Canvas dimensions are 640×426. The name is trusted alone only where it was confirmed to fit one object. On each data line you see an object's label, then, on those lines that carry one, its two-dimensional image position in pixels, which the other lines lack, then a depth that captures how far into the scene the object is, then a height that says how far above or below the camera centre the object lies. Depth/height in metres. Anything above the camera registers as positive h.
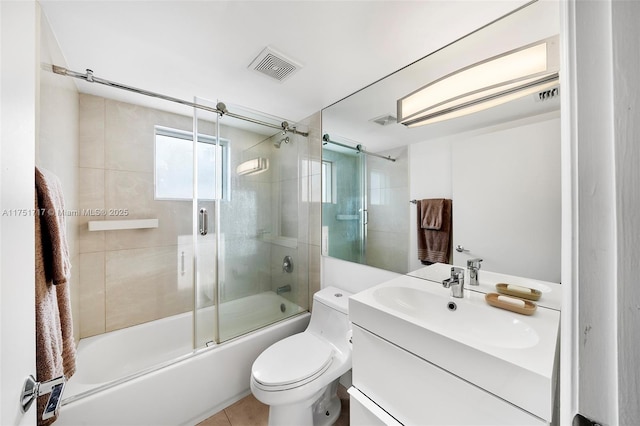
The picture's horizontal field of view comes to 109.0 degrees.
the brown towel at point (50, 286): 0.69 -0.23
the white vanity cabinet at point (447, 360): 0.60 -0.46
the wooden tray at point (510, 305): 0.87 -0.36
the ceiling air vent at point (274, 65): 1.24 +0.87
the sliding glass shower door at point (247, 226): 1.69 -0.10
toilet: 1.19 -0.88
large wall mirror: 0.95 +0.24
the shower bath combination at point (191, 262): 1.58 -0.40
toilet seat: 1.21 -0.87
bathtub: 1.21 -1.00
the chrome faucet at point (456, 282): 1.06 -0.32
